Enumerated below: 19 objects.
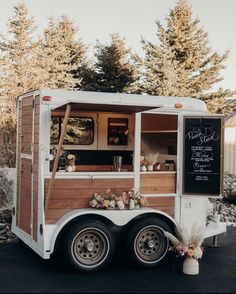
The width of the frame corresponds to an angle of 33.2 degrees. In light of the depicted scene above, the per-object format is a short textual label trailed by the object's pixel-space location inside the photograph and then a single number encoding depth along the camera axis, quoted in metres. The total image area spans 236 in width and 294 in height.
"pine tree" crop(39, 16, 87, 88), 16.46
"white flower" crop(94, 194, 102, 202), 5.64
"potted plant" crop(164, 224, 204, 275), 5.45
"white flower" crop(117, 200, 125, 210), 5.68
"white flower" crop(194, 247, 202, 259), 5.48
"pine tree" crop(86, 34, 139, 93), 20.45
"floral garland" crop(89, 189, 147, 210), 5.63
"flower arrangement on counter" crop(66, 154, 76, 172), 5.73
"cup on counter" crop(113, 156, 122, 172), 5.98
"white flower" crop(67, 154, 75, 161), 6.34
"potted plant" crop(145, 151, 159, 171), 6.27
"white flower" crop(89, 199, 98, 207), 5.61
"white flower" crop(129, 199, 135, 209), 5.71
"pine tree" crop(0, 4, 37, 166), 12.65
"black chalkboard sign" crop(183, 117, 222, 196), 6.06
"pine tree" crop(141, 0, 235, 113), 20.01
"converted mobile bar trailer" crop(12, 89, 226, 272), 5.49
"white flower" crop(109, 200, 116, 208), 5.65
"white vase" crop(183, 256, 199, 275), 5.44
